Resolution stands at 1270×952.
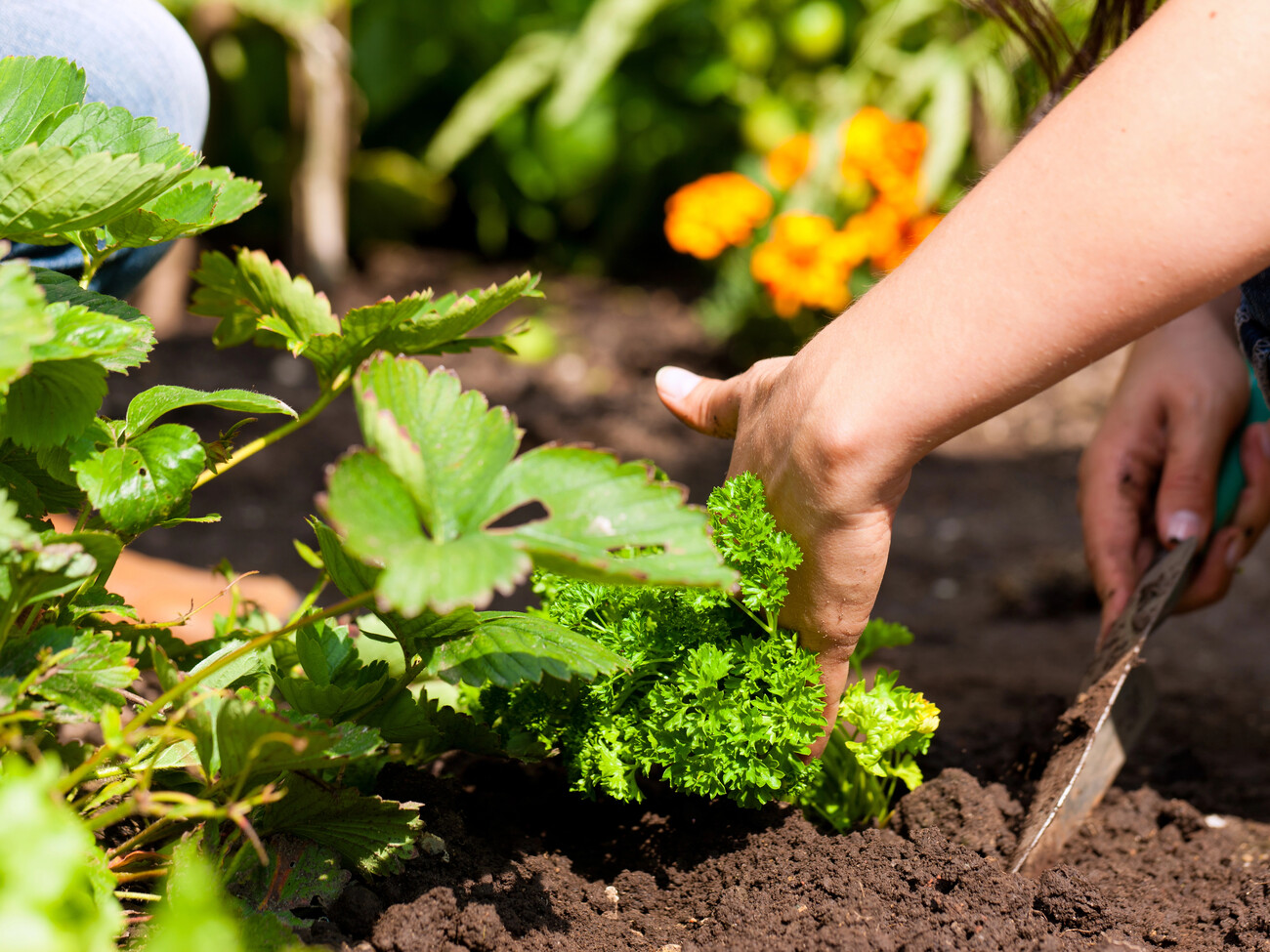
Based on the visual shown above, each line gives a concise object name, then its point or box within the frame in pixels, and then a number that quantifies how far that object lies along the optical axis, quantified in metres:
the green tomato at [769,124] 4.59
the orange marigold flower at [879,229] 3.83
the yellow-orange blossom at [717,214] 4.07
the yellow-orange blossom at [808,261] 3.77
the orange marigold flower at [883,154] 3.87
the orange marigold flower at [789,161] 4.03
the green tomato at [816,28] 4.45
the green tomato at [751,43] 4.58
